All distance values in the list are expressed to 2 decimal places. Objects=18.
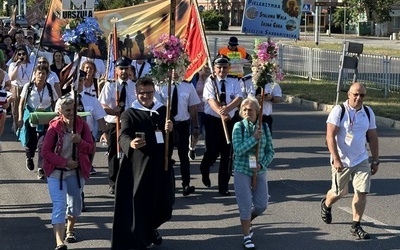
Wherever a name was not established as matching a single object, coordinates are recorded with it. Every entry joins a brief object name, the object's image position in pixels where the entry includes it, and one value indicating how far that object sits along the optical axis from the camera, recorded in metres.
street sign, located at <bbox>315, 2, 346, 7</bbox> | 45.26
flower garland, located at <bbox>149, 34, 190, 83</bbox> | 9.03
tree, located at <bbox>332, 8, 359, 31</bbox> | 67.12
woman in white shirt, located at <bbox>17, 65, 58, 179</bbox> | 11.91
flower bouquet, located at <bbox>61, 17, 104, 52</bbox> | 8.89
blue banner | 13.20
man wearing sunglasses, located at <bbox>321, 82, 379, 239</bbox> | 8.95
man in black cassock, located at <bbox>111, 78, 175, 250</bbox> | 7.94
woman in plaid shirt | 8.42
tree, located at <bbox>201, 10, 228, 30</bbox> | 76.50
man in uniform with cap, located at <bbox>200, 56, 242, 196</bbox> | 11.34
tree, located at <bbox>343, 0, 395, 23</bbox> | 64.12
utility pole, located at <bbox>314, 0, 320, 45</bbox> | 47.62
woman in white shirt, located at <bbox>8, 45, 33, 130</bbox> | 16.03
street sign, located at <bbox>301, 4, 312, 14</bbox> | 53.93
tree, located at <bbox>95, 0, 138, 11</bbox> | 54.72
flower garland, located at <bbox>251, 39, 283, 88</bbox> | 9.11
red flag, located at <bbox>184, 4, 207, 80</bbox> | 11.47
